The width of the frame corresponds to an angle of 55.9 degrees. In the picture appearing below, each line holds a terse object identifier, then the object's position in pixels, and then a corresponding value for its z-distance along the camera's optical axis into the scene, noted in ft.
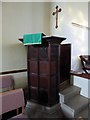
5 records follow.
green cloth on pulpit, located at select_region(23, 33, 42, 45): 5.82
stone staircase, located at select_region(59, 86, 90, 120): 5.74
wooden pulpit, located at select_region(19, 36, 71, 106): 6.02
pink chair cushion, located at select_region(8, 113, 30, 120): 4.24
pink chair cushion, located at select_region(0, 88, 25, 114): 4.15
